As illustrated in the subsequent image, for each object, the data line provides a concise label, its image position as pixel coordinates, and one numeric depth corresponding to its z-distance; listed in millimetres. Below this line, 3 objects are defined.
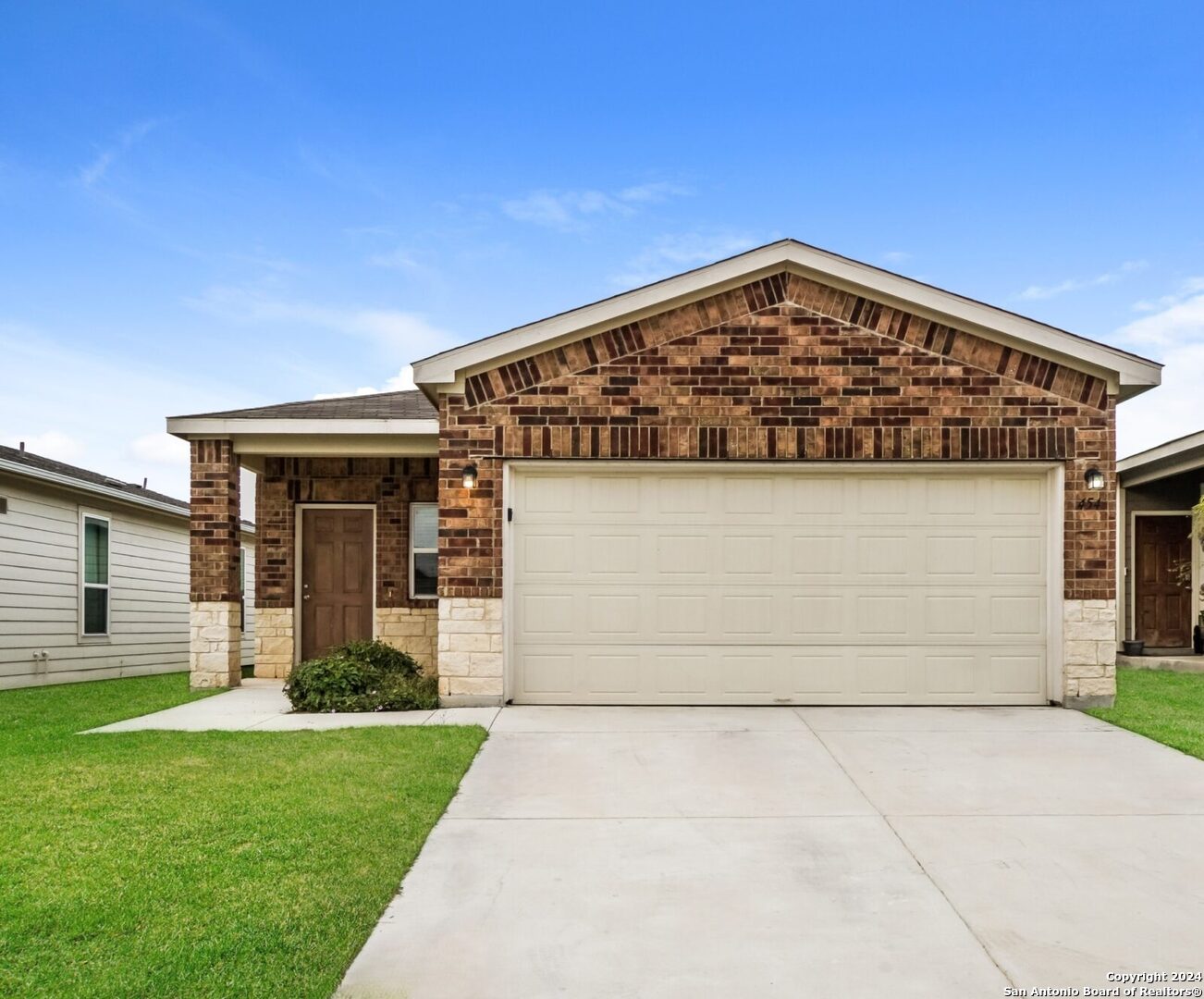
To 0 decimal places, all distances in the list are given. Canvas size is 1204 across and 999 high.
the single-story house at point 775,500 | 9016
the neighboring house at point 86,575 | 12469
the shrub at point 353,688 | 9188
